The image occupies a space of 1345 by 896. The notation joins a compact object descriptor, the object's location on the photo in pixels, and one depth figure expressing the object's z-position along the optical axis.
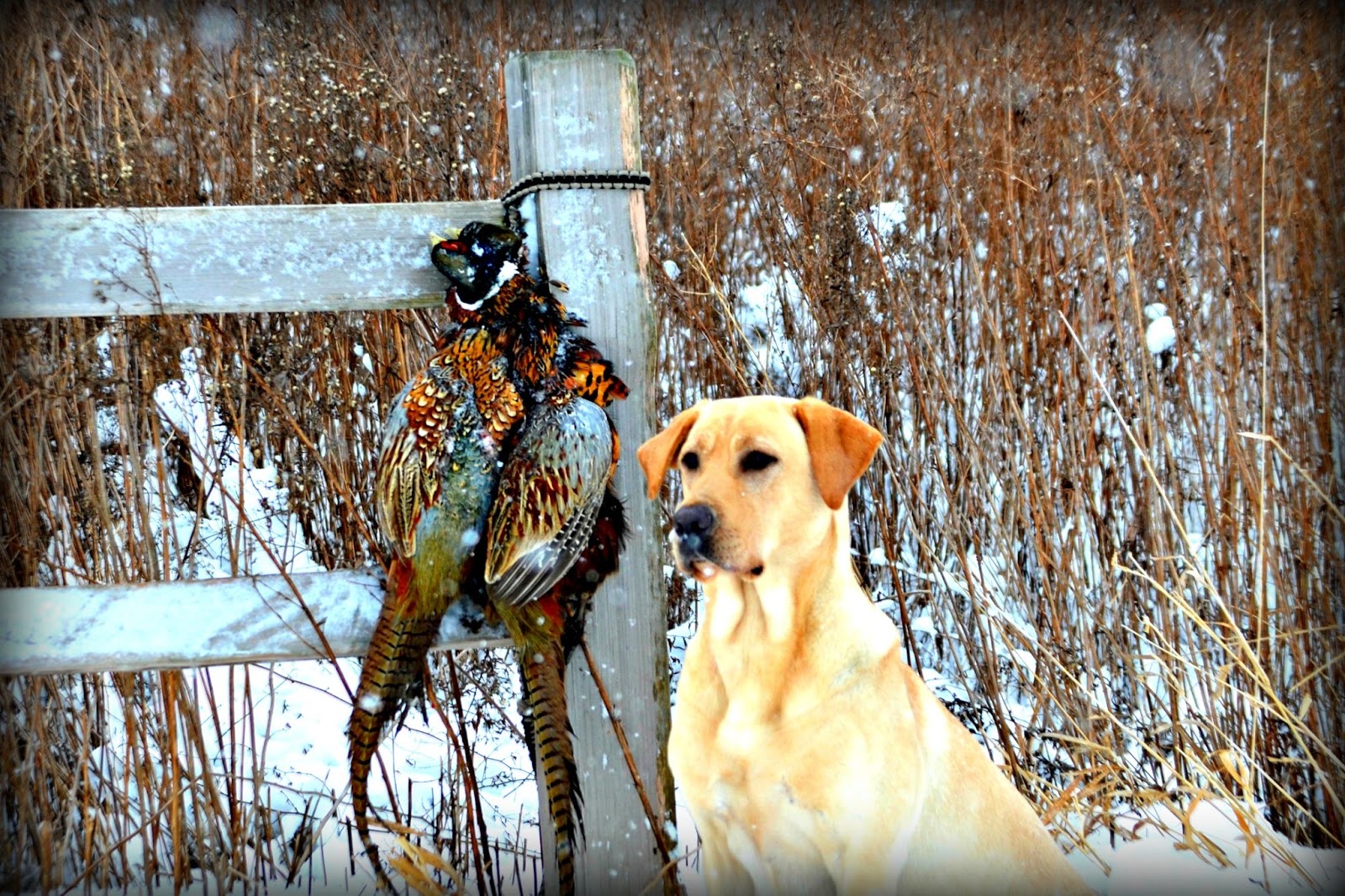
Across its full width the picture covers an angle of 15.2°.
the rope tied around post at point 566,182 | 5.68
